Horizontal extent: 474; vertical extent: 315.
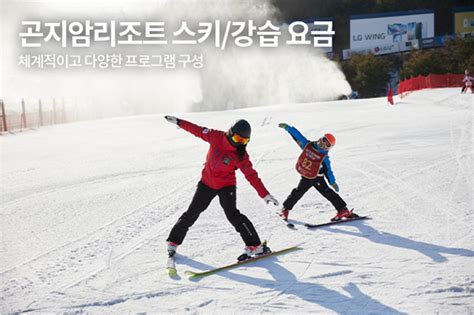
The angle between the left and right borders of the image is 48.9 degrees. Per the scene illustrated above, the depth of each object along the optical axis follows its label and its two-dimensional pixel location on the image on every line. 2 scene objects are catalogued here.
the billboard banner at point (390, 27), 53.62
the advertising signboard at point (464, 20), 52.34
